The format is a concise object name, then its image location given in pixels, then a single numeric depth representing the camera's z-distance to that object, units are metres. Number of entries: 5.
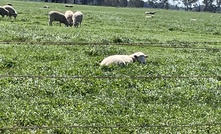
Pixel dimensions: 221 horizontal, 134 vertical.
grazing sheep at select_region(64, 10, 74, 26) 40.87
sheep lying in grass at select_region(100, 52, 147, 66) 16.53
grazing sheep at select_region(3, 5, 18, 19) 39.20
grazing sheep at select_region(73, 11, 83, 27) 38.72
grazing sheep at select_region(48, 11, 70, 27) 37.78
